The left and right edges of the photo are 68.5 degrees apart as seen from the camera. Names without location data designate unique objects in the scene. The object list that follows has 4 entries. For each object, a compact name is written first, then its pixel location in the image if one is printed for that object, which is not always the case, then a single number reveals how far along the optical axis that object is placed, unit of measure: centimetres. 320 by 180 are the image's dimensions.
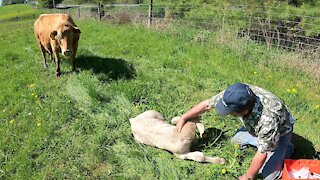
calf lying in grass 286
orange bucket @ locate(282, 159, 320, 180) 247
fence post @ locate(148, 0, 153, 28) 871
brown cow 497
